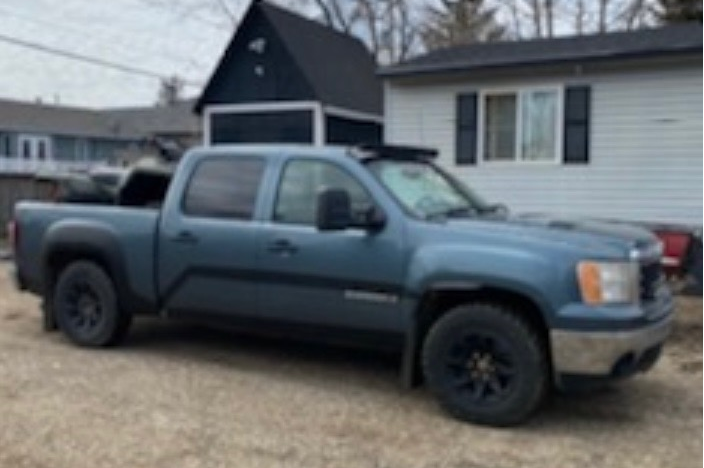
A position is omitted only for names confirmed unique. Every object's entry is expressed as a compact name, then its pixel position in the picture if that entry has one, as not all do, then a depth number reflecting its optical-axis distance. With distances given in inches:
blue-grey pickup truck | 188.5
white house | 407.5
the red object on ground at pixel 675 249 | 193.9
